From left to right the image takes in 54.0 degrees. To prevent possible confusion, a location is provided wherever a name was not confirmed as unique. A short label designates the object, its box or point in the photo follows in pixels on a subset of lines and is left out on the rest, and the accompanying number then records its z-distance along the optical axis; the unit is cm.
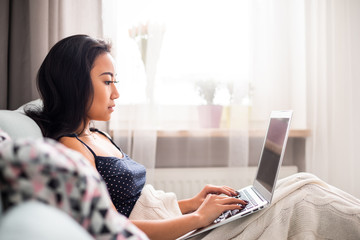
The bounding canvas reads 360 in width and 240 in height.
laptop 92
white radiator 188
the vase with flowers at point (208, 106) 188
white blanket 86
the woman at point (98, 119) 93
